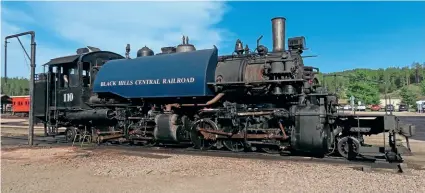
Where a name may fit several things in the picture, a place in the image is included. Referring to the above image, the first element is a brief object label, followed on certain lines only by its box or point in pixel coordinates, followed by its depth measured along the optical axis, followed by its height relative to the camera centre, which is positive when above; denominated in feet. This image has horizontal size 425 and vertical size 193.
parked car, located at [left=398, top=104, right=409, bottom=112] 239.54 -1.63
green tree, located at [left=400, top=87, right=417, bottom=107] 281.29 +6.63
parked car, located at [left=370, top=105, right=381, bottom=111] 237.04 -1.42
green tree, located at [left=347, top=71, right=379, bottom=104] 257.55 +10.19
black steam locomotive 33.60 +0.57
